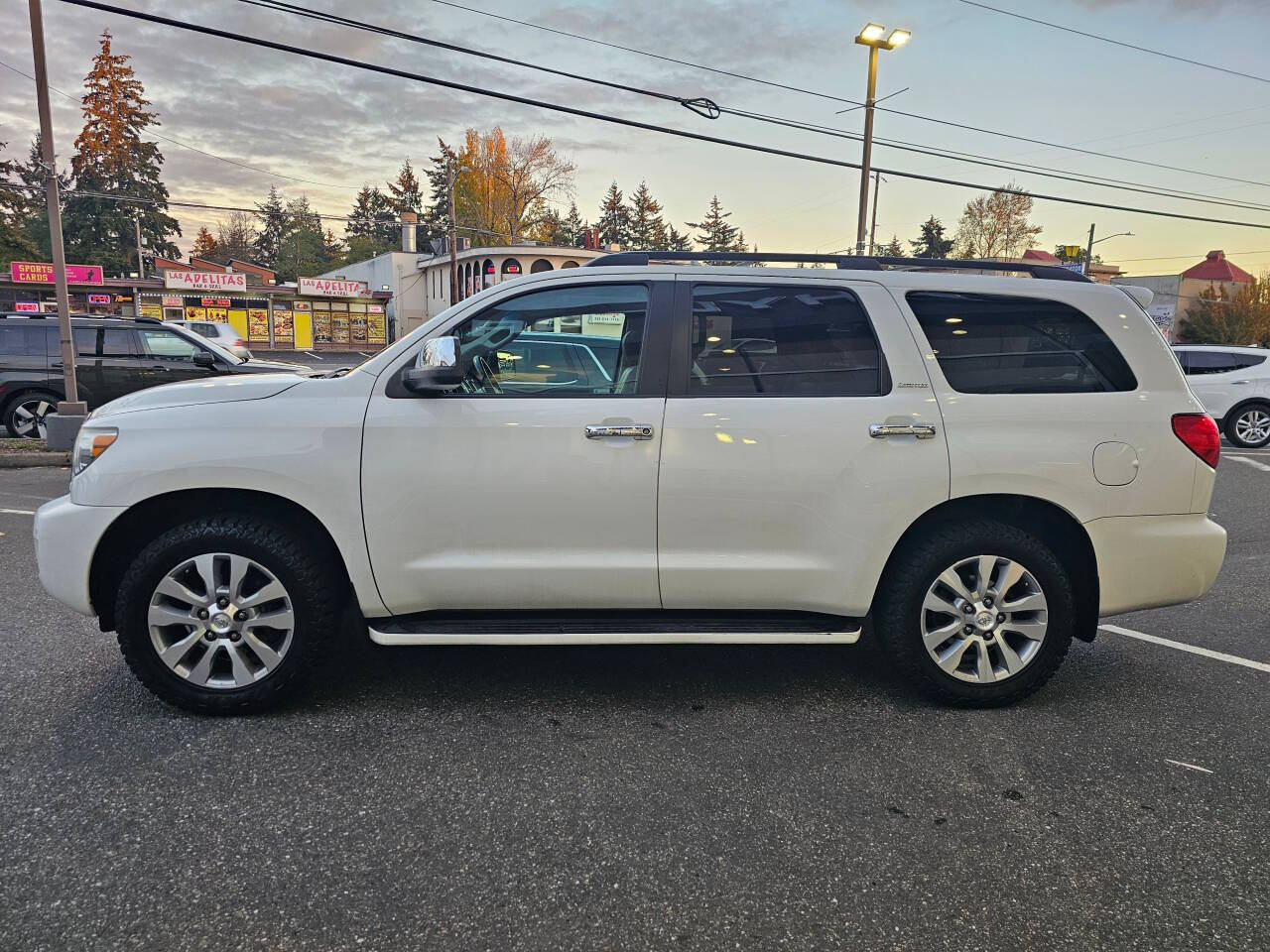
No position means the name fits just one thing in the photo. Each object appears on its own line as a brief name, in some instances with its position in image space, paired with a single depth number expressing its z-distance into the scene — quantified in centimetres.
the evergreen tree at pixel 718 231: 9850
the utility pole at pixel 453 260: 3392
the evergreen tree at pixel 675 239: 9804
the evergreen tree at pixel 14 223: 5309
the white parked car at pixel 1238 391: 1297
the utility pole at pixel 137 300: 4116
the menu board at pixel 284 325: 4297
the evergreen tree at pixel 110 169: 5950
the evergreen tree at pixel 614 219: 9744
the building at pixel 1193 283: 5350
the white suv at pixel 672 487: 327
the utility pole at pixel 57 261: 962
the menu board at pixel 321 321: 4379
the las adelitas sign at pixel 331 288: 4309
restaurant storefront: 4044
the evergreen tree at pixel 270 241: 9900
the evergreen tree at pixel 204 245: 10100
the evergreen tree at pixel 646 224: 9506
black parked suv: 1081
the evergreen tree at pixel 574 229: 9359
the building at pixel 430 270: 3781
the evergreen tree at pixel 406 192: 9519
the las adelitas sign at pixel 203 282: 4178
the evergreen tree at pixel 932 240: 8107
